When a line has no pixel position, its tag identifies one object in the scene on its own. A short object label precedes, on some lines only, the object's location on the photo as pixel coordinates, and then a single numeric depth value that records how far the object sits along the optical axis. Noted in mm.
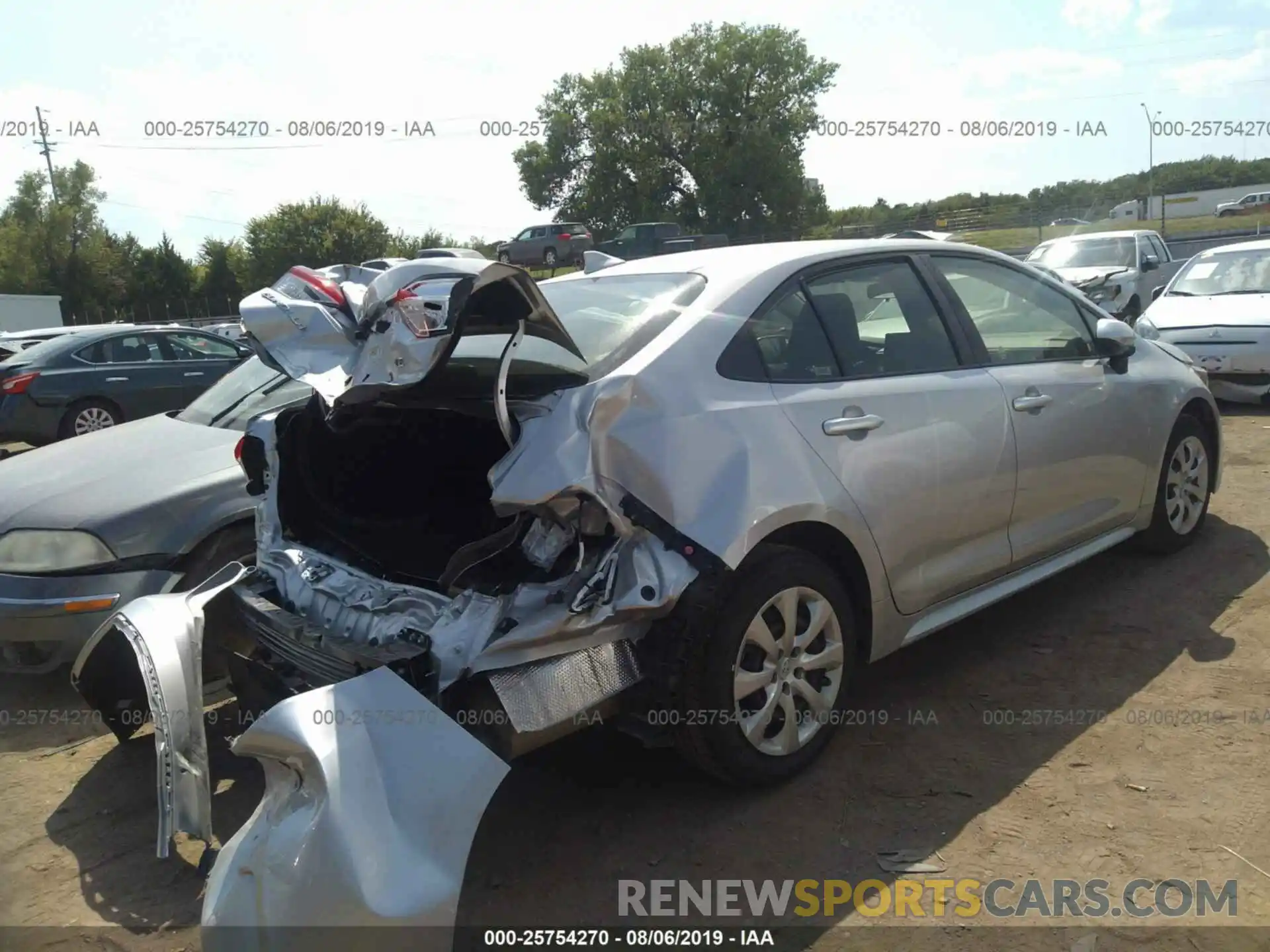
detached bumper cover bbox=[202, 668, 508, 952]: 2154
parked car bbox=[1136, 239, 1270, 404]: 8648
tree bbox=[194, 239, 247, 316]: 49594
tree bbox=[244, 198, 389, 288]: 47000
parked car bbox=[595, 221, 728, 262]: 28484
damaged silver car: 2377
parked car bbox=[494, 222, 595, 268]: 32406
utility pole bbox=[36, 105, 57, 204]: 49016
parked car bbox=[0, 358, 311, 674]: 4105
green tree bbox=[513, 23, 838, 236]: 48125
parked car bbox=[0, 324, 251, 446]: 10594
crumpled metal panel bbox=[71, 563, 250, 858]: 2689
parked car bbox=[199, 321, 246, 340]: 20712
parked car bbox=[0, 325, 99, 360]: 13359
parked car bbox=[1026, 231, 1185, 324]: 13078
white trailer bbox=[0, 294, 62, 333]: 35906
